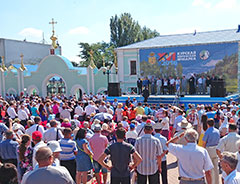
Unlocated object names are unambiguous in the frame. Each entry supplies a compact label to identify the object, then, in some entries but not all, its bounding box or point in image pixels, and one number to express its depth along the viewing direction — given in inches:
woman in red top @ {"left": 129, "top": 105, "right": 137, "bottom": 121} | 455.9
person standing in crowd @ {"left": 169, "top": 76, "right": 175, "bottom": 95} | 851.4
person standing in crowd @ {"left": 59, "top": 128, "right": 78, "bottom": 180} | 215.9
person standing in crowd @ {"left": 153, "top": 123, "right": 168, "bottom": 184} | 215.2
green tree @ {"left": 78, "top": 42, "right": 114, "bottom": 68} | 1971.5
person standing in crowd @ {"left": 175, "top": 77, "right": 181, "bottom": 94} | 786.7
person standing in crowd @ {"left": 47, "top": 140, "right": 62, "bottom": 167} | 176.1
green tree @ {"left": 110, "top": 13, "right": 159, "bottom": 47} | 1935.3
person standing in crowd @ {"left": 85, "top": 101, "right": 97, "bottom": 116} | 477.4
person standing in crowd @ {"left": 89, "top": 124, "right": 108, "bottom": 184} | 237.6
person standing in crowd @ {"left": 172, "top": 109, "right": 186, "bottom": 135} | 359.3
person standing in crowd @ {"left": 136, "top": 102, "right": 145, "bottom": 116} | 450.9
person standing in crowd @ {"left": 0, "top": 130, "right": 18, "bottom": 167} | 225.3
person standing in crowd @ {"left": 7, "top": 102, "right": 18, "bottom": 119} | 465.4
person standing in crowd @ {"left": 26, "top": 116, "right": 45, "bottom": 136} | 273.9
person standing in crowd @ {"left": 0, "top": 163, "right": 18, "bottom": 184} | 126.4
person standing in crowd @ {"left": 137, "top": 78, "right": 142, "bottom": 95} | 846.5
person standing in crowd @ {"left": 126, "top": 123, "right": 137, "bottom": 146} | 279.0
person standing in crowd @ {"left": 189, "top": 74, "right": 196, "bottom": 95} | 839.7
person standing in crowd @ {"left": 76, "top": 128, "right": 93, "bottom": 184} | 233.6
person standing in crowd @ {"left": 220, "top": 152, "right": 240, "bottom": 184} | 131.1
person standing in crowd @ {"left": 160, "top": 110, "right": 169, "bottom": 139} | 358.7
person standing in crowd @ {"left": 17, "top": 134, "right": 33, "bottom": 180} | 202.2
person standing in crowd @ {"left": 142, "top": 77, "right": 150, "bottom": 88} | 823.4
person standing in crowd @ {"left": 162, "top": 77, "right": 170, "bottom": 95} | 863.9
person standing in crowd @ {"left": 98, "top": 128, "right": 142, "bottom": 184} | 181.6
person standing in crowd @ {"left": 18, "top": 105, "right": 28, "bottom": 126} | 440.8
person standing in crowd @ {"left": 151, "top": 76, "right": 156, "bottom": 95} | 910.4
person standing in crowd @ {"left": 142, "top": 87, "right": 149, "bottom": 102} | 753.6
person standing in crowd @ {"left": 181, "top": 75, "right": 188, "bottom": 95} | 868.0
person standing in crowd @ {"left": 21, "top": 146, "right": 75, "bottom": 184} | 124.8
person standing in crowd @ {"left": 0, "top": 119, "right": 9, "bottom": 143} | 288.4
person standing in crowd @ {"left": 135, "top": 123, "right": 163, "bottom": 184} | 192.7
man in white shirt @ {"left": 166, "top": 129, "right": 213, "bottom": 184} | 163.0
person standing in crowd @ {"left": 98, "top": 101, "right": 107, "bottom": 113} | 467.8
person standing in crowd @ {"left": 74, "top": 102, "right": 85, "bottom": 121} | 470.9
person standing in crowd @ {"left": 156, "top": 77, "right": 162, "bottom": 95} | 885.2
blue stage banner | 901.2
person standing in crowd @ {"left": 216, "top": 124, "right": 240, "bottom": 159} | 206.1
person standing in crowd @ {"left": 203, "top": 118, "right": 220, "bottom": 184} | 234.7
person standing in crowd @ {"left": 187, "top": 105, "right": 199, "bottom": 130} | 394.9
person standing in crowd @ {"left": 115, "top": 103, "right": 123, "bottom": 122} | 460.4
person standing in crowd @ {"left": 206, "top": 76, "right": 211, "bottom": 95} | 805.2
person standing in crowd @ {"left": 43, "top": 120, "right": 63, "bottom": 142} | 255.9
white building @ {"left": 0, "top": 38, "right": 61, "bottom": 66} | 1582.2
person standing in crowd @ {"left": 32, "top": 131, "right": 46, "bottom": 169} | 195.9
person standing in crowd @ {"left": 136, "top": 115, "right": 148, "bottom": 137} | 274.9
